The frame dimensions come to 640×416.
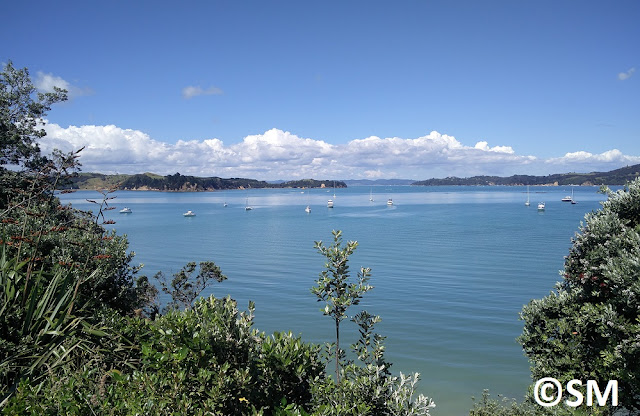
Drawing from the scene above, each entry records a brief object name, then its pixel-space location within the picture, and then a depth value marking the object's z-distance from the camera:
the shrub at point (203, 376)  3.53
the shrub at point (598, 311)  6.61
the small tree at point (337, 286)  4.82
